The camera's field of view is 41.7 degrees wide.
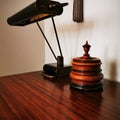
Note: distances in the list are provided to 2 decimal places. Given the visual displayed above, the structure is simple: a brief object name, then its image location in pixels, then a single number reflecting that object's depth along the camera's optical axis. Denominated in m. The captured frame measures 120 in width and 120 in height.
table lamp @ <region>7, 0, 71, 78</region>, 0.72
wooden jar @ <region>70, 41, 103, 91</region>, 0.75
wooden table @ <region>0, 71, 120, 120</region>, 0.53
